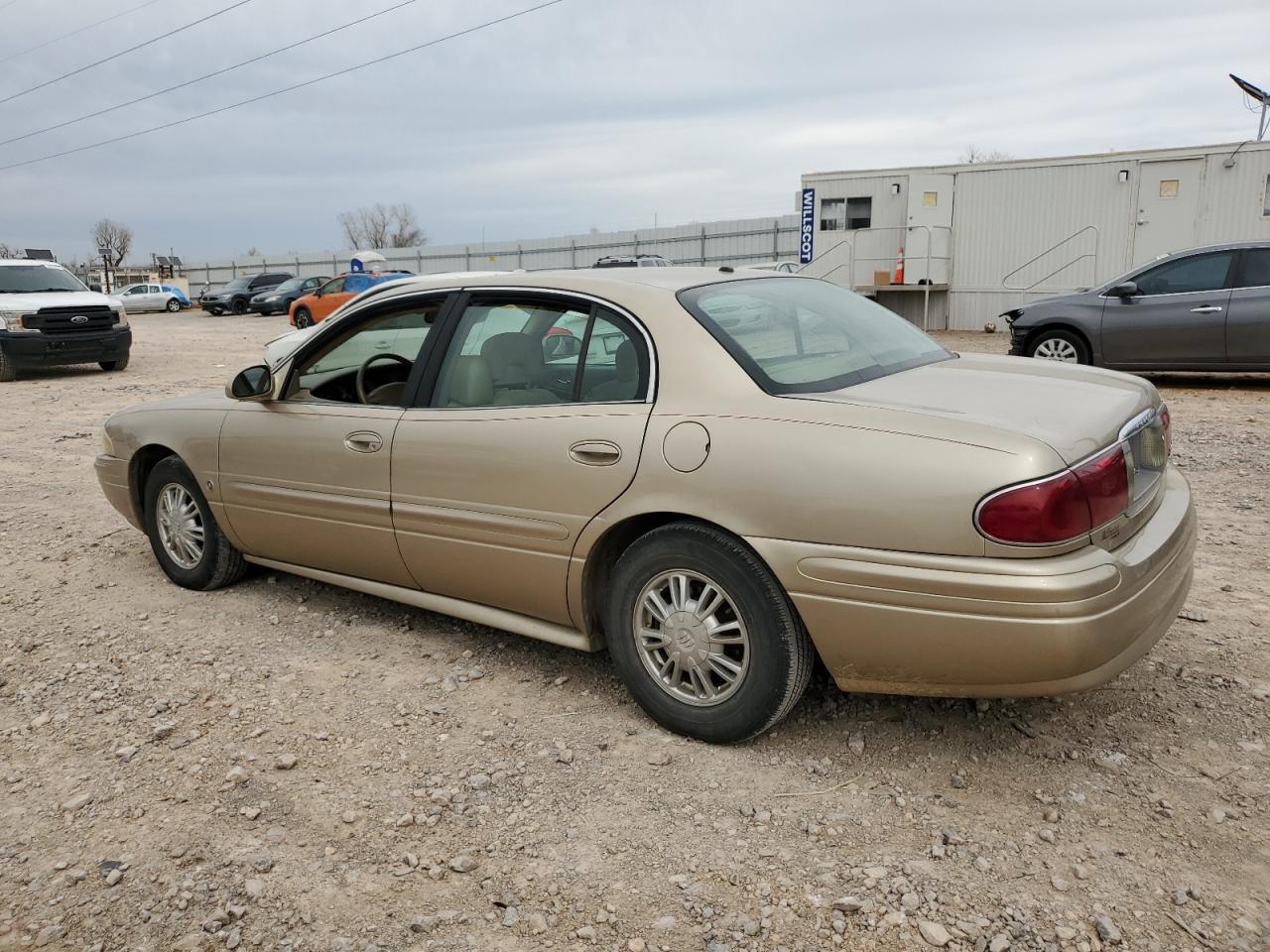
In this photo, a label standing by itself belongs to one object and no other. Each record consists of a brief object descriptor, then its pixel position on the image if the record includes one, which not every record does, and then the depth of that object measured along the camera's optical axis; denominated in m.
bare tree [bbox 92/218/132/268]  76.72
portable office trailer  15.96
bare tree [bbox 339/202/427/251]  83.12
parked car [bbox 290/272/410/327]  26.70
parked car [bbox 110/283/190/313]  40.66
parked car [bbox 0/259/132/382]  15.03
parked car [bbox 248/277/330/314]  33.97
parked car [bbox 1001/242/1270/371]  10.34
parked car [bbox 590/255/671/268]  25.77
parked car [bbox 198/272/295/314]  36.06
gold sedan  2.67
